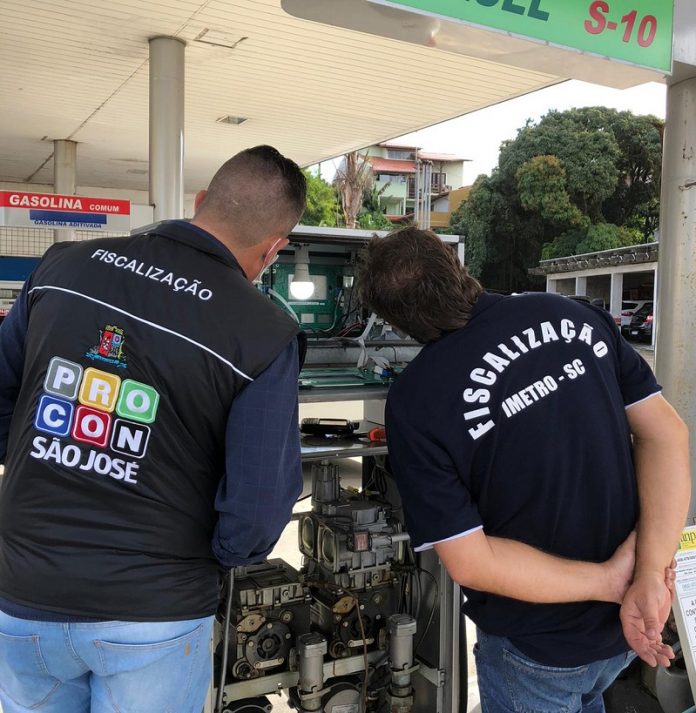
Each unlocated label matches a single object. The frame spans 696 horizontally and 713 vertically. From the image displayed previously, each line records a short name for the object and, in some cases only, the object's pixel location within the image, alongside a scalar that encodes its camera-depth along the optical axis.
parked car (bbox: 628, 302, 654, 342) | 29.50
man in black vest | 1.53
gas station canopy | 2.43
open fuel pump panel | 2.82
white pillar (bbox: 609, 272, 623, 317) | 32.28
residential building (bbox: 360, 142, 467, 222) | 63.97
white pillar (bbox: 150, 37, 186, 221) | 5.95
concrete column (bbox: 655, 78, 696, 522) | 3.39
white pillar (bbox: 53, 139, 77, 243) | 9.99
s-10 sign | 2.25
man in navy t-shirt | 1.58
